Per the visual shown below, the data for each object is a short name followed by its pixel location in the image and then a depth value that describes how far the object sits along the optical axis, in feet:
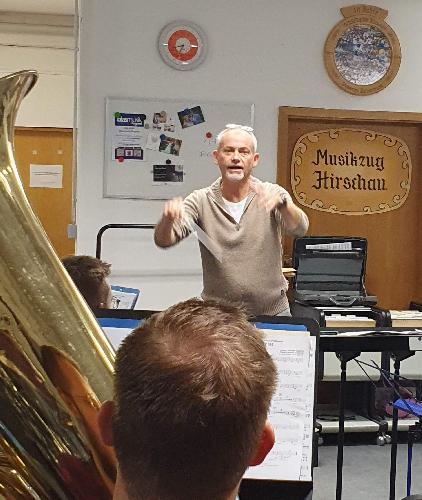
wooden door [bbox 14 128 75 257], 20.08
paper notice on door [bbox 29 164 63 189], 20.25
